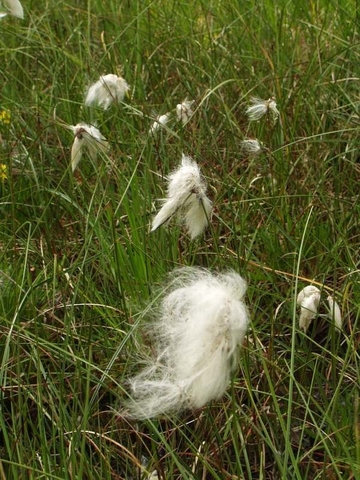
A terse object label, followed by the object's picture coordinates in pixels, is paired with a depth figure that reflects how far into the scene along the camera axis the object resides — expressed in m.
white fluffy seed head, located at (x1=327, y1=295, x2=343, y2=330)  1.61
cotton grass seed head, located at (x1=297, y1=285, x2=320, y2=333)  1.66
